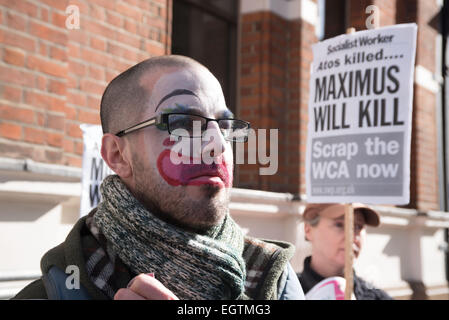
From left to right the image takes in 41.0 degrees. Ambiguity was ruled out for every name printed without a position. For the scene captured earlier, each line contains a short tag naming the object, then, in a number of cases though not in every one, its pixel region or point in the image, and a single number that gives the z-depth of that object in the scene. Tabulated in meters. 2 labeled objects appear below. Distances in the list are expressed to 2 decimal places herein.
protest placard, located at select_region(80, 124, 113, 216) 2.81
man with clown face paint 1.48
